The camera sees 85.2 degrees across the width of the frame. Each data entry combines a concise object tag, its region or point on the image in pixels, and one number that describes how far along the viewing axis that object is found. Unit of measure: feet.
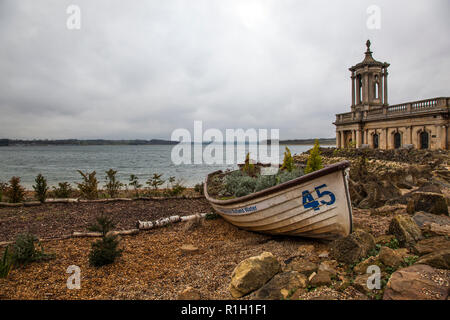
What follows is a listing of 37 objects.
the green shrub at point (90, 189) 37.19
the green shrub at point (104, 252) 15.67
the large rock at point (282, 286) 10.78
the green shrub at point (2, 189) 35.05
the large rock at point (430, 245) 12.25
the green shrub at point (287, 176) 22.34
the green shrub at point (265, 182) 21.82
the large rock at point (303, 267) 12.16
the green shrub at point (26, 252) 15.42
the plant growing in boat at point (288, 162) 29.40
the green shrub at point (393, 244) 14.16
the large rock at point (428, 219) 16.53
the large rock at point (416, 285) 9.20
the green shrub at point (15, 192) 33.63
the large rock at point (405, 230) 13.96
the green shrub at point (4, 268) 13.76
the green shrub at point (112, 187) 39.24
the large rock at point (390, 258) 11.62
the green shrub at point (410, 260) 11.68
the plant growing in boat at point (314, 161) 24.39
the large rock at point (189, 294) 11.47
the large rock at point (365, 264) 11.72
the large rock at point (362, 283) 10.18
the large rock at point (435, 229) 14.44
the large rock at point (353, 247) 13.04
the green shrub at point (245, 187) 23.35
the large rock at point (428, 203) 19.25
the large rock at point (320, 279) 11.05
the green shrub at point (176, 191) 40.33
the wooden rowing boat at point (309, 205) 15.21
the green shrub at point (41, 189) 33.53
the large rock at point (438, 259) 10.51
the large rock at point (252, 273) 11.71
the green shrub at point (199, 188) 43.14
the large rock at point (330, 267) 11.84
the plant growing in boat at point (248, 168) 34.05
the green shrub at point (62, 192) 37.99
